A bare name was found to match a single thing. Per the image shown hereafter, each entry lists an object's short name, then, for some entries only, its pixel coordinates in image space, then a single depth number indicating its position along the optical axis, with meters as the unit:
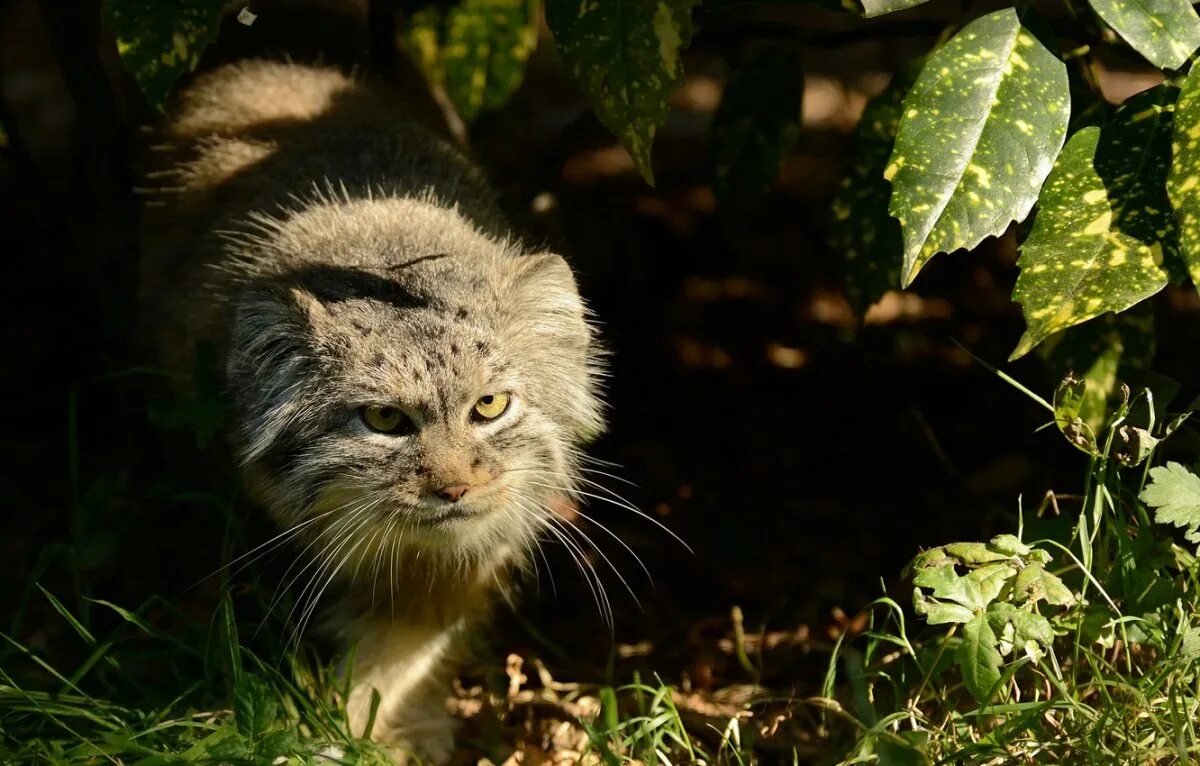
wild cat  5.38
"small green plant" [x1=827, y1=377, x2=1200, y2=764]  4.60
